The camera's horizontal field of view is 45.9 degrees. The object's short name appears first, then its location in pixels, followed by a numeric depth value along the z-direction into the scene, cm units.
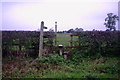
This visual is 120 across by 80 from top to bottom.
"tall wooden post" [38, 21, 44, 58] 663
